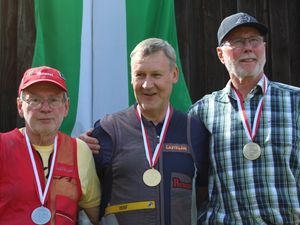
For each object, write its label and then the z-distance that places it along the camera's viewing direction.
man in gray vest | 2.94
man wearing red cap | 2.76
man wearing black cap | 2.97
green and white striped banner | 4.07
